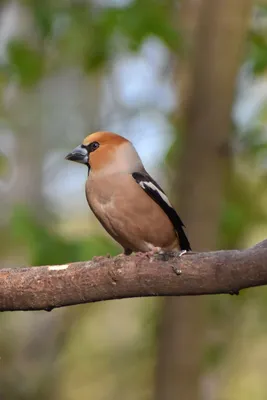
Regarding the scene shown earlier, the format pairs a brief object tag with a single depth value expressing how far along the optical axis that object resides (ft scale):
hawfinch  27.02
